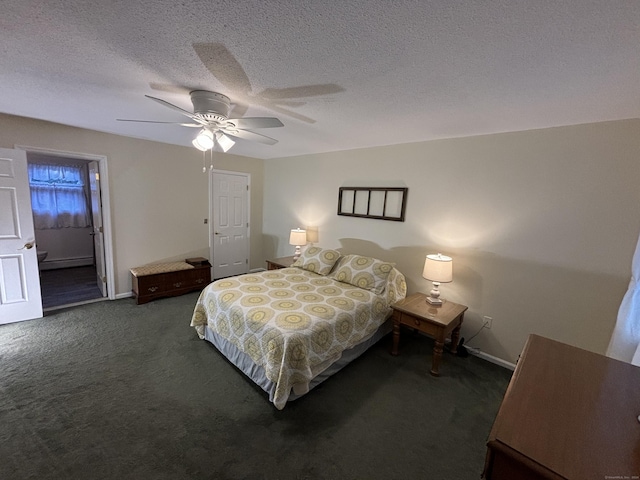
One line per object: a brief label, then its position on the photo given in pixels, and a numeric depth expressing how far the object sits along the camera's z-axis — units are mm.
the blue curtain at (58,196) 4723
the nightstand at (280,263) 4074
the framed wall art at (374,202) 3270
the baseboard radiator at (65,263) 4981
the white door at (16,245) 2803
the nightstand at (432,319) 2373
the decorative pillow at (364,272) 2906
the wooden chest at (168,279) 3598
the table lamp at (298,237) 4105
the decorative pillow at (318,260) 3402
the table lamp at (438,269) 2559
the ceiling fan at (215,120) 1911
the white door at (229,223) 4613
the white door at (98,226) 3518
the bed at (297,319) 1952
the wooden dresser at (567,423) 735
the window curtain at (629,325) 1626
